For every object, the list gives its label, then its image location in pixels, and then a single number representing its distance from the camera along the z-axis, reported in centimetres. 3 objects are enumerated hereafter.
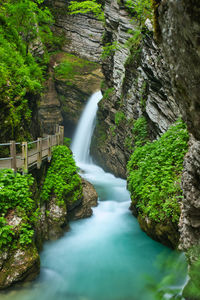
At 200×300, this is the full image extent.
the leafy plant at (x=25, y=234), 529
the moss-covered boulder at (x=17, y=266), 494
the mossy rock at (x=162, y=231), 571
